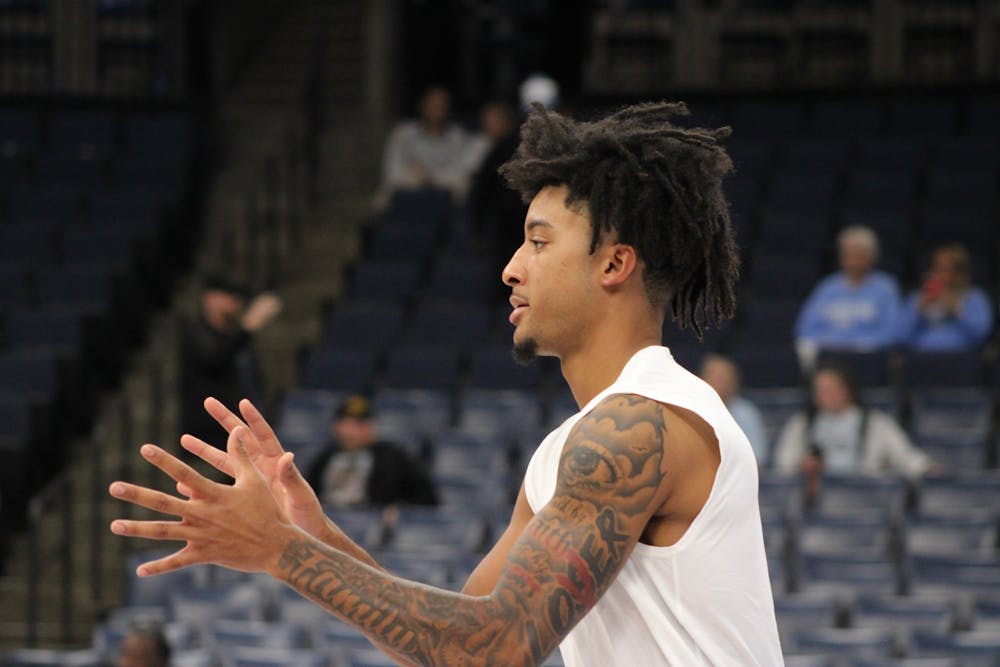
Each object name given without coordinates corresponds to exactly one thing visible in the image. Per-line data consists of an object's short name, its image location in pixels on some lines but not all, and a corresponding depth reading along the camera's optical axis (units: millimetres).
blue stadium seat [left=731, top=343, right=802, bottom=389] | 18047
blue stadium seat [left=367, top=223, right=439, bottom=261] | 21625
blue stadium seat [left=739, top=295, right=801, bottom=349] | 19031
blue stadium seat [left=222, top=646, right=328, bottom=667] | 12578
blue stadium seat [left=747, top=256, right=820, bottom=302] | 19859
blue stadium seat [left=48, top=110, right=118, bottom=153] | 24875
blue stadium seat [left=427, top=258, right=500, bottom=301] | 20469
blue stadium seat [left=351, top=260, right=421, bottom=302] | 20781
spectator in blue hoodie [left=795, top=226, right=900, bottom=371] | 17969
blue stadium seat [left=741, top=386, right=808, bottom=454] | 17234
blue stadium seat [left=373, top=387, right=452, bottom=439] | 18031
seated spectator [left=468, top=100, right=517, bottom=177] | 21795
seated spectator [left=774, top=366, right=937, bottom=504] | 16111
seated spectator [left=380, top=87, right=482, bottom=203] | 23406
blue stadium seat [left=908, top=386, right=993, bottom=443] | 16844
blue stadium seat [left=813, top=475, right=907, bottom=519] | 15414
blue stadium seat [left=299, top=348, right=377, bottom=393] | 19047
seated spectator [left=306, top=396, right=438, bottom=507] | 16000
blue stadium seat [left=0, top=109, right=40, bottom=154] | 25047
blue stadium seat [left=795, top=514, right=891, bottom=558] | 14828
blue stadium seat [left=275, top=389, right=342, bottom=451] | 18047
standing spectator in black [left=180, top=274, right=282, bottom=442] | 17953
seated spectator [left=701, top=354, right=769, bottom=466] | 15945
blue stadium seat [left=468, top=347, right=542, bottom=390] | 18750
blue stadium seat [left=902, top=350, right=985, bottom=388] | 17641
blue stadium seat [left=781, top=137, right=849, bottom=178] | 22344
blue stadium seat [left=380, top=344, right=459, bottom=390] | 18828
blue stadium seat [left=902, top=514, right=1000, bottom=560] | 14898
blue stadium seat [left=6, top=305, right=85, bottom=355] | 19609
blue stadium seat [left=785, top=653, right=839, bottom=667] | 12023
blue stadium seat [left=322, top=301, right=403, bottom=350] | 19891
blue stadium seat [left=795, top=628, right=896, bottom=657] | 12523
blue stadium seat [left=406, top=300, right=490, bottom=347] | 19672
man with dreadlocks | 4414
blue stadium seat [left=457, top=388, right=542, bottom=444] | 17766
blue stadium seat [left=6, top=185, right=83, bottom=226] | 22375
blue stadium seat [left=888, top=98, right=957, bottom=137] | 23703
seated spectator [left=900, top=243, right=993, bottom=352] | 17781
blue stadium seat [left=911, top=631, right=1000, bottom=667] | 12562
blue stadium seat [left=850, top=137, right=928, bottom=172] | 22031
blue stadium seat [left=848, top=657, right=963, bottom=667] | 12172
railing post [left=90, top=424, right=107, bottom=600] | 16828
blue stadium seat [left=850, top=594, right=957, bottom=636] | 13312
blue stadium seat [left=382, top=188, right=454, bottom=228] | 22312
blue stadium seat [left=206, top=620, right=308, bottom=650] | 13281
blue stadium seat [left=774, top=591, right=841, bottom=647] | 13219
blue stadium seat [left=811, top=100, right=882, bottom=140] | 24094
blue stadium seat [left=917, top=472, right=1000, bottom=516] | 15508
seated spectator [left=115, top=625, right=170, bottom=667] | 12211
